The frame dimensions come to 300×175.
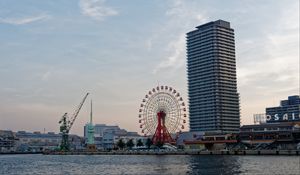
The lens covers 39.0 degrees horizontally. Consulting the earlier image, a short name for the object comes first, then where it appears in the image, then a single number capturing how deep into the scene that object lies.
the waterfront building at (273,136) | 174.01
